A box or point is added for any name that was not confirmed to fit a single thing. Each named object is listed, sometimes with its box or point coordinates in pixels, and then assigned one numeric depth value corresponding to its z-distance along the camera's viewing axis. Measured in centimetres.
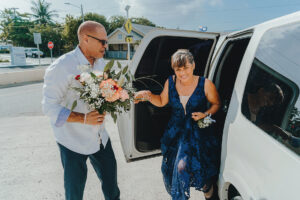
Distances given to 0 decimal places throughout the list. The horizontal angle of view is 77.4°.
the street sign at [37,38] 1838
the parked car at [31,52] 3719
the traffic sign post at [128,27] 1023
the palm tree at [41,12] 4916
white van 106
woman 187
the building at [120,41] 3309
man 156
